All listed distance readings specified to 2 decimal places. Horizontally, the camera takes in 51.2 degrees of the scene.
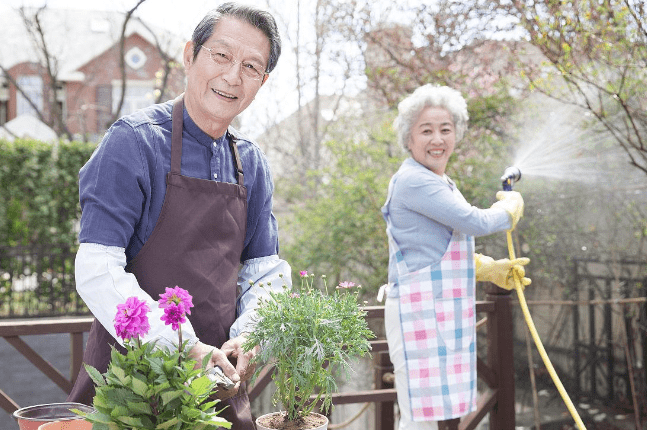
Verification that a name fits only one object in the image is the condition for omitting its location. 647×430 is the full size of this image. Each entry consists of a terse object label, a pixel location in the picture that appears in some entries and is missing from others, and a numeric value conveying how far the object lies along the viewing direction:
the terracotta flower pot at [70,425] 1.03
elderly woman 2.45
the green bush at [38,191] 9.51
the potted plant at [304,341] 1.32
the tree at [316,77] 6.79
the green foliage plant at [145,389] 0.95
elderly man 1.34
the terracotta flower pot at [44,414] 1.06
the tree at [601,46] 3.13
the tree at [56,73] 10.38
